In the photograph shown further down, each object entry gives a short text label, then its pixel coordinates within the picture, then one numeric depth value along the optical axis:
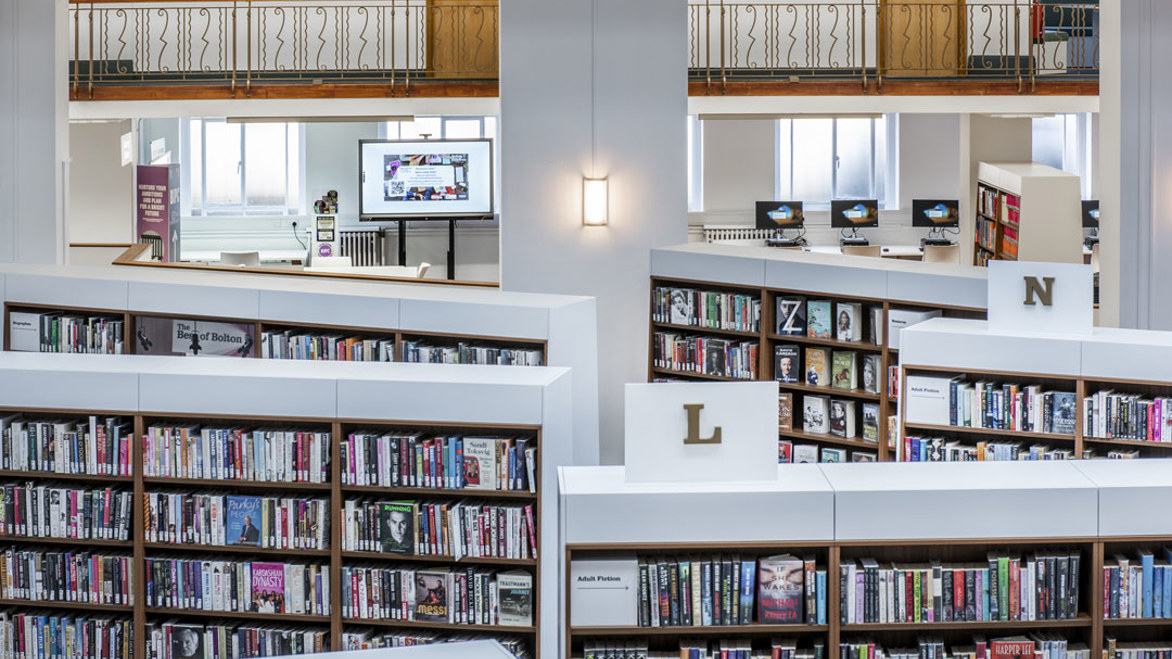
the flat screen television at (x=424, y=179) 17.62
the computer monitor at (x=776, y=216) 17.78
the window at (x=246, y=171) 19.28
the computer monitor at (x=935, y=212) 17.95
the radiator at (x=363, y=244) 18.44
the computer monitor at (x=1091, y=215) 18.01
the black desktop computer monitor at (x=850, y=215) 17.88
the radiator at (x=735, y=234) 18.66
